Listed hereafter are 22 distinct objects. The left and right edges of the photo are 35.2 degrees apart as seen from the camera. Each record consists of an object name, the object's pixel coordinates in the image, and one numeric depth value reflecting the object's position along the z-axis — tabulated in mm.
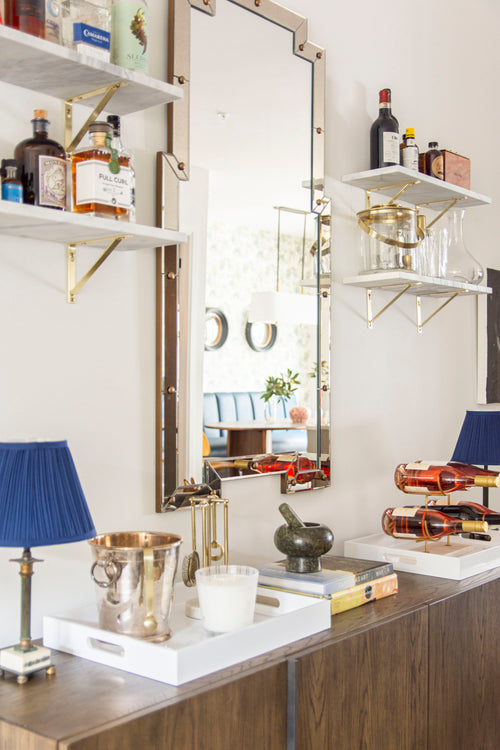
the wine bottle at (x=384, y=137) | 2311
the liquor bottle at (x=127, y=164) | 1442
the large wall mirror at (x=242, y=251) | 1778
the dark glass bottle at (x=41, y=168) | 1357
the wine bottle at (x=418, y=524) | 2076
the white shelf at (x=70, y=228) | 1297
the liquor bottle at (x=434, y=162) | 2461
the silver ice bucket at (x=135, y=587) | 1349
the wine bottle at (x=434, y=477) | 2105
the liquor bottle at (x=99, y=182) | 1393
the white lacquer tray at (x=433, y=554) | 2021
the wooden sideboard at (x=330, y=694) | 1173
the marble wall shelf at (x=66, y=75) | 1273
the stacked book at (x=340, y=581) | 1674
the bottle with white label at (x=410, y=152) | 2346
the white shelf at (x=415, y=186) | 2268
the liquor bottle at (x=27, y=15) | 1297
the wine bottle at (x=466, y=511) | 2287
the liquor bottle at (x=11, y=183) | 1323
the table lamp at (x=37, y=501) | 1208
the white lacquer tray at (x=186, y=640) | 1297
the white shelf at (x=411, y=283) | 2234
